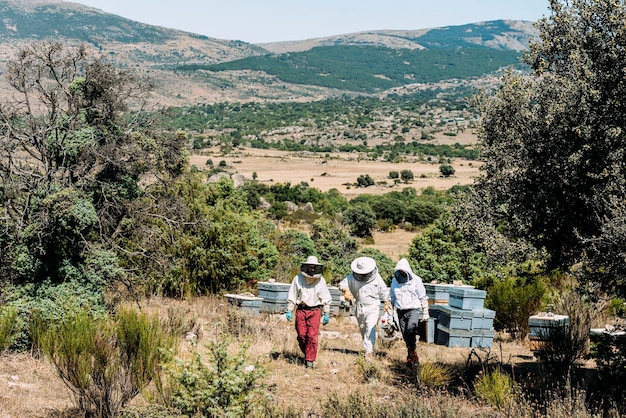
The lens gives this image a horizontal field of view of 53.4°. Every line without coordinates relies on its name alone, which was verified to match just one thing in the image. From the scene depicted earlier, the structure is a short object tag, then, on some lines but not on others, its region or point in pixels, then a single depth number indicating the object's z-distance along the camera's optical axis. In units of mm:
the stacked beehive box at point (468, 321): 10859
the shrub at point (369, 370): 8844
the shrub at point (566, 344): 8680
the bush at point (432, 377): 8109
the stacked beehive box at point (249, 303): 12859
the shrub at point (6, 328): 8500
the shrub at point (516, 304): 12719
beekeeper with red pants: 9594
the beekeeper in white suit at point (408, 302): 9812
